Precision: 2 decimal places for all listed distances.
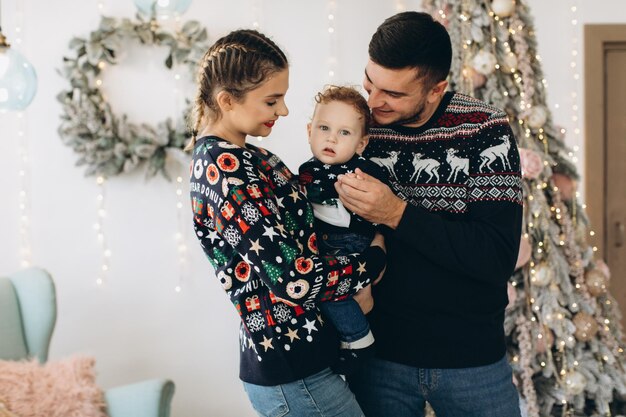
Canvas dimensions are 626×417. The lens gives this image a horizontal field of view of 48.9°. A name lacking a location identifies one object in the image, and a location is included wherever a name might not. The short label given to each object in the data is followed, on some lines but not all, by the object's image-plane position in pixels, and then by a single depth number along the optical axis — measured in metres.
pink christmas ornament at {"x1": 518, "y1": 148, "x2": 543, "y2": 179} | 2.71
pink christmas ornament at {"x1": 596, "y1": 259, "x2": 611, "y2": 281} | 3.04
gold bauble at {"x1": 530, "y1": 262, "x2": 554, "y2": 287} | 2.81
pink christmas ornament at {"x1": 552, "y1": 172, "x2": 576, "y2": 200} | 2.90
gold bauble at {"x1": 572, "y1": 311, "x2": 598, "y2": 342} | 2.88
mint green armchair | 2.83
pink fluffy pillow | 2.36
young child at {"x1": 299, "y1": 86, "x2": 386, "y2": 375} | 1.55
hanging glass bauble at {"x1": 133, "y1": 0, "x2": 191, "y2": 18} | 2.51
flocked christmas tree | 2.78
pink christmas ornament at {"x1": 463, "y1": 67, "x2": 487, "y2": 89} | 2.78
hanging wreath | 3.14
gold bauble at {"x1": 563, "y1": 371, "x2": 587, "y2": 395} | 2.85
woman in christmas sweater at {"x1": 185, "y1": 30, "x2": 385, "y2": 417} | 1.34
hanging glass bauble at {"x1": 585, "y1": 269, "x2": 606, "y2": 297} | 2.93
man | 1.59
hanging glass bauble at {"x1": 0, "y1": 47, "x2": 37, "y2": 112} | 2.34
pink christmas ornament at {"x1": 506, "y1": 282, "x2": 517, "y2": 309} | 2.77
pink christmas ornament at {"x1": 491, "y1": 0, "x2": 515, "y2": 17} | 2.72
